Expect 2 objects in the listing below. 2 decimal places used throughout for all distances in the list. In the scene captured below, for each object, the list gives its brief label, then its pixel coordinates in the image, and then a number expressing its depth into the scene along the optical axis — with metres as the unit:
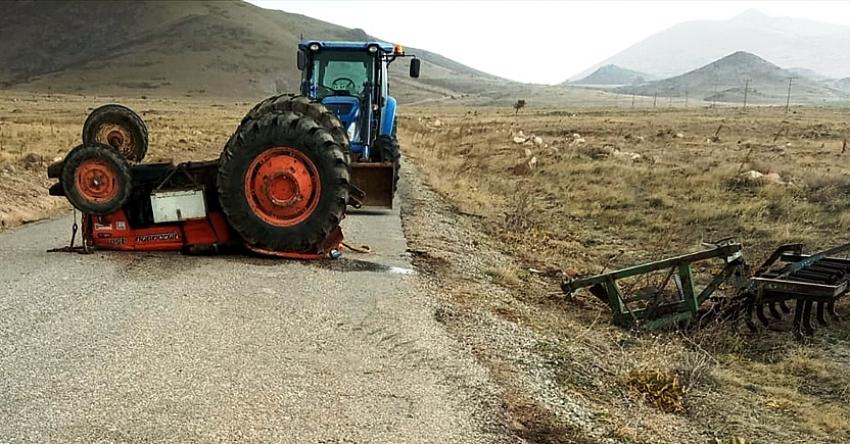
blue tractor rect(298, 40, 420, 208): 14.95
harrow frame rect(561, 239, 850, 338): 8.73
